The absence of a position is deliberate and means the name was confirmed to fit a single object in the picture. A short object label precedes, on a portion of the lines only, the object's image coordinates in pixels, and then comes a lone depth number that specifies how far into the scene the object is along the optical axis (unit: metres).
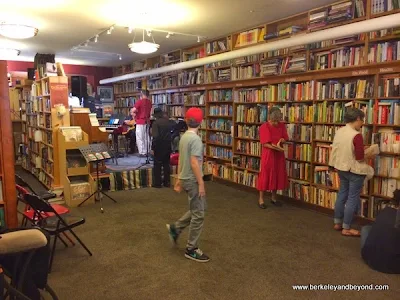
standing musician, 8.05
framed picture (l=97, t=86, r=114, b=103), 11.61
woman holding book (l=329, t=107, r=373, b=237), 3.90
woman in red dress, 5.10
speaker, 9.01
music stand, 5.18
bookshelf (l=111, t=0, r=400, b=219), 4.25
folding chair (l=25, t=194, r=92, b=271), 3.16
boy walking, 3.28
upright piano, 6.11
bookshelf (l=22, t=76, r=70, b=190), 5.81
